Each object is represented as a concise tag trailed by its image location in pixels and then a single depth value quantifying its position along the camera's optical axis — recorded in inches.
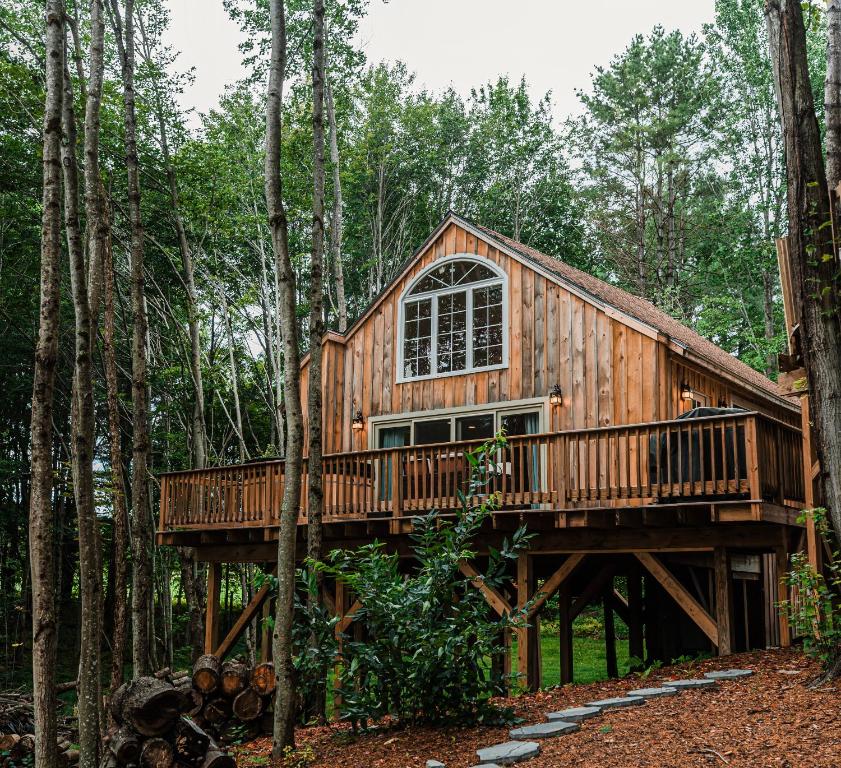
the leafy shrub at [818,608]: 276.2
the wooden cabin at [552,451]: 393.4
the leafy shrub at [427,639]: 299.3
